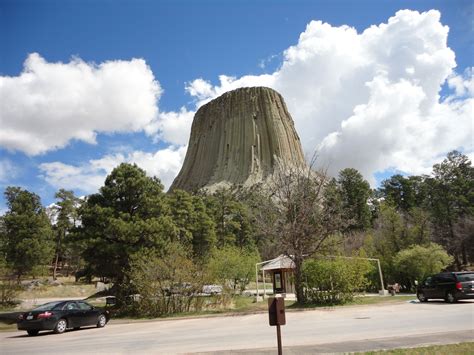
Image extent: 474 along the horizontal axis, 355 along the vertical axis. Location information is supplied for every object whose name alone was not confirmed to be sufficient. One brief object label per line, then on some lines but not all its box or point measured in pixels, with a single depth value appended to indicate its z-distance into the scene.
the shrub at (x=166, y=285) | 18.97
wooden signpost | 6.54
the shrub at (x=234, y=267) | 32.78
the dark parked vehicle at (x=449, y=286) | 17.27
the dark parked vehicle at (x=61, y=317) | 14.59
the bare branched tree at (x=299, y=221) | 21.53
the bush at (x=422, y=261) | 30.72
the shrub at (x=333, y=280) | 20.58
